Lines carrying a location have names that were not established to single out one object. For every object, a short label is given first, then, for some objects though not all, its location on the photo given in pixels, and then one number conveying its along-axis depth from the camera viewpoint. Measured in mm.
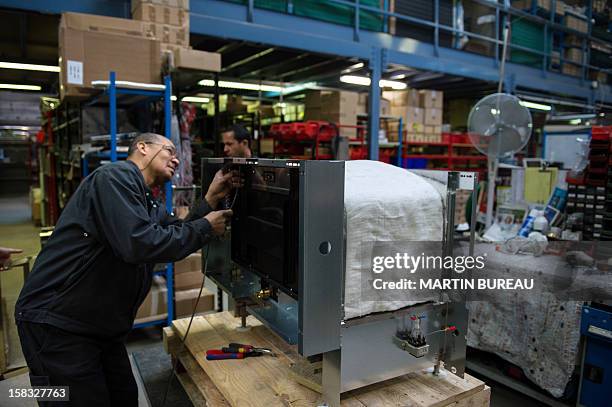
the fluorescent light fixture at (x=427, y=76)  7133
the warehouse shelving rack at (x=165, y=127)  2900
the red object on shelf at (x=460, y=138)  7902
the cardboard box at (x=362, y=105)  6715
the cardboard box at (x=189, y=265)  3588
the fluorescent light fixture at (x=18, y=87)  7310
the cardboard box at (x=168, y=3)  3720
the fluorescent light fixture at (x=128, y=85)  2938
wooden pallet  1311
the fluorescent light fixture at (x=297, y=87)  7136
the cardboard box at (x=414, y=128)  7359
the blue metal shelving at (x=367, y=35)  4418
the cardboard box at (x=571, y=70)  8733
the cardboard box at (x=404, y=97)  7303
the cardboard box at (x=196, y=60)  3271
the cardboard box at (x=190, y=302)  3531
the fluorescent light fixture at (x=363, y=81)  7053
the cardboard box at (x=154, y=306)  3283
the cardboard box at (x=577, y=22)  8516
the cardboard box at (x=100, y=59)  3186
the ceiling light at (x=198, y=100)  7046
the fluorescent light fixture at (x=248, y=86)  7291
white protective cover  1185
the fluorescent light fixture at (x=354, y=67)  6259
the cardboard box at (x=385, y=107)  7141
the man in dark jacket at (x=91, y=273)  1430
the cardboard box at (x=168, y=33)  3712
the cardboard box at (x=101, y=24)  3328
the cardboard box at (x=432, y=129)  7598
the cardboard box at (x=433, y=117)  7580
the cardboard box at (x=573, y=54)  8902
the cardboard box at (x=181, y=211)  3555
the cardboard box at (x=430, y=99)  7508
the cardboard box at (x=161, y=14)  3688
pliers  1598
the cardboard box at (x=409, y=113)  7316
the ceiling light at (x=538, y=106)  9653
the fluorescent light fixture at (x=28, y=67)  5809
